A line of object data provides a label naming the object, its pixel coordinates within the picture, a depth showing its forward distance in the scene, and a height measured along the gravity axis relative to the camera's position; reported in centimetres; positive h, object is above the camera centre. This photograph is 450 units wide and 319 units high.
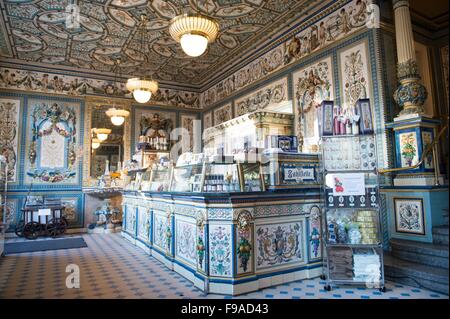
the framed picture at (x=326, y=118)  439 +102
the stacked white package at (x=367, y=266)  393 -104
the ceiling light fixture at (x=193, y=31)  471 +256
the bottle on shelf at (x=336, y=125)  438 +92
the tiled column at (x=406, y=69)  495 +197
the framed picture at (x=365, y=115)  423 +101
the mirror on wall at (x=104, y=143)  1038 +181
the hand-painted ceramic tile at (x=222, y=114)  1019 +270
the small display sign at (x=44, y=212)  837 -41
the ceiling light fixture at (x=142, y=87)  683 +243
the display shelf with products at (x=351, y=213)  400 -35
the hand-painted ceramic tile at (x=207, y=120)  1148 +277
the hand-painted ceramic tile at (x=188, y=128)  1188 +255
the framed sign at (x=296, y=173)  459 +25
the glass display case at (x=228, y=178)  423 +20
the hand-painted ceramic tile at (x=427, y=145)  483 +63
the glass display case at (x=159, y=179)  604 +33
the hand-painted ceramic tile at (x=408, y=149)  487 +60
